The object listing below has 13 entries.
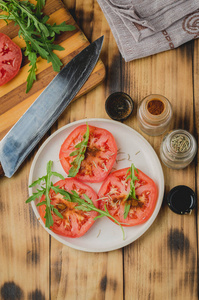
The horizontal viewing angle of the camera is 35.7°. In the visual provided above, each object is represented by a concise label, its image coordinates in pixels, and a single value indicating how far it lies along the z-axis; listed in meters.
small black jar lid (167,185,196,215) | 1.12
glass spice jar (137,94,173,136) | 1.08
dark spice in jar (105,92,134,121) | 1.18
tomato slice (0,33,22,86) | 1.15
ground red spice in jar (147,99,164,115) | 1.11
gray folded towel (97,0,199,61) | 1.14
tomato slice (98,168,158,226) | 1.11
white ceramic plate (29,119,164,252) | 1.14
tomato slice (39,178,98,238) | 1.12
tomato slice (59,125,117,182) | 1.13
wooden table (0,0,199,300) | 1.17
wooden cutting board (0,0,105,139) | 1.18
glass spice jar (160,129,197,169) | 1.07
